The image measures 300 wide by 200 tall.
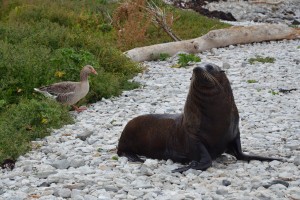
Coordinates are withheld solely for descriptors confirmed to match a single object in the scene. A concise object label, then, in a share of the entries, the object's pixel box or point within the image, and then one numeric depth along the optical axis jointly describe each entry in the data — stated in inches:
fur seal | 289.7
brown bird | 436.1
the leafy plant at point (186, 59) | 612.4
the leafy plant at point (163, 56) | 651.5
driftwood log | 651.5
